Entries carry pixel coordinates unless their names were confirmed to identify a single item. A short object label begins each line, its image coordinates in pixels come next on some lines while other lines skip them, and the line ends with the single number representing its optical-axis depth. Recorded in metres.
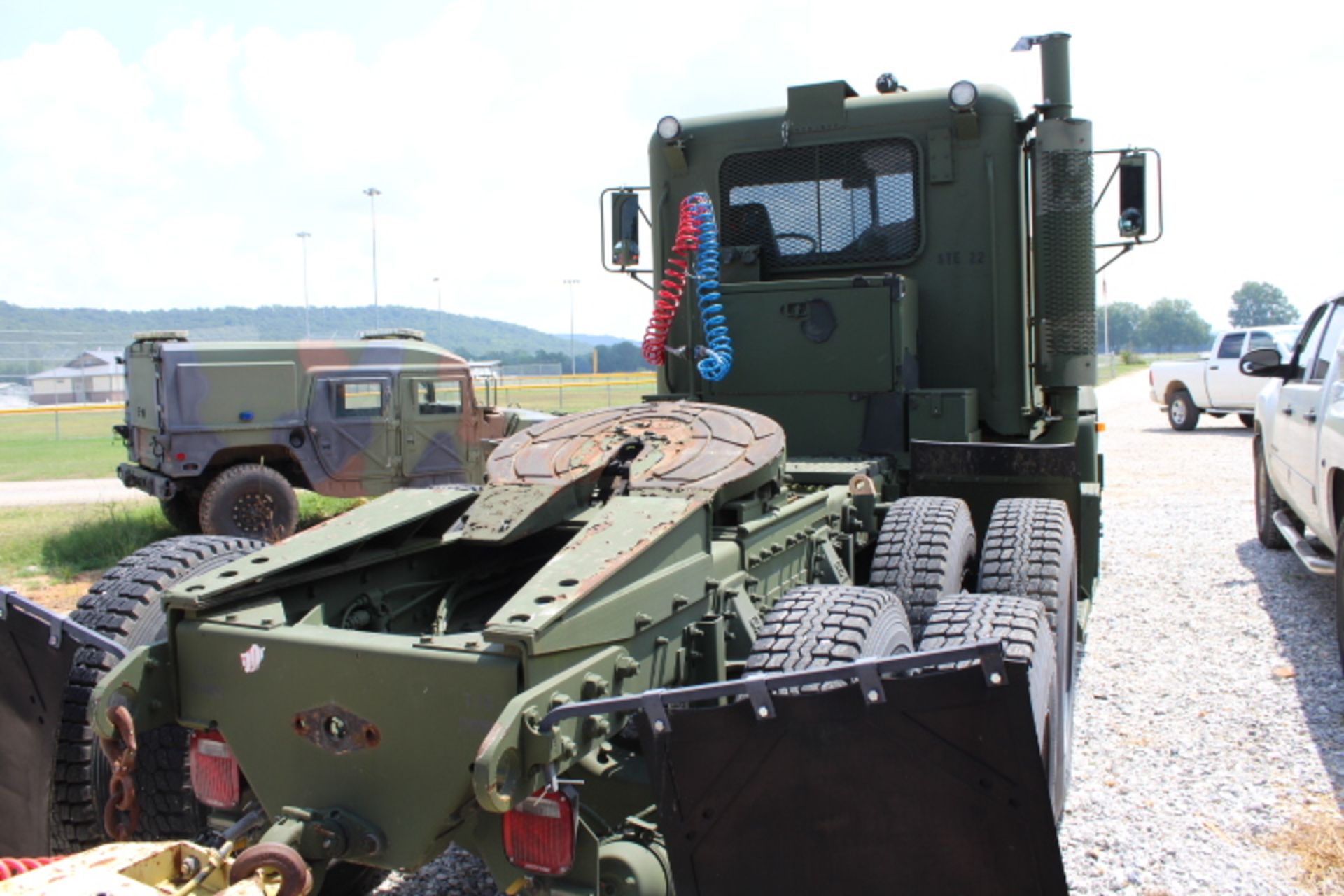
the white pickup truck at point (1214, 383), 19.16
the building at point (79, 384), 54.16
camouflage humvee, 11.62
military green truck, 2.62
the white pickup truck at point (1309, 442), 6.15
